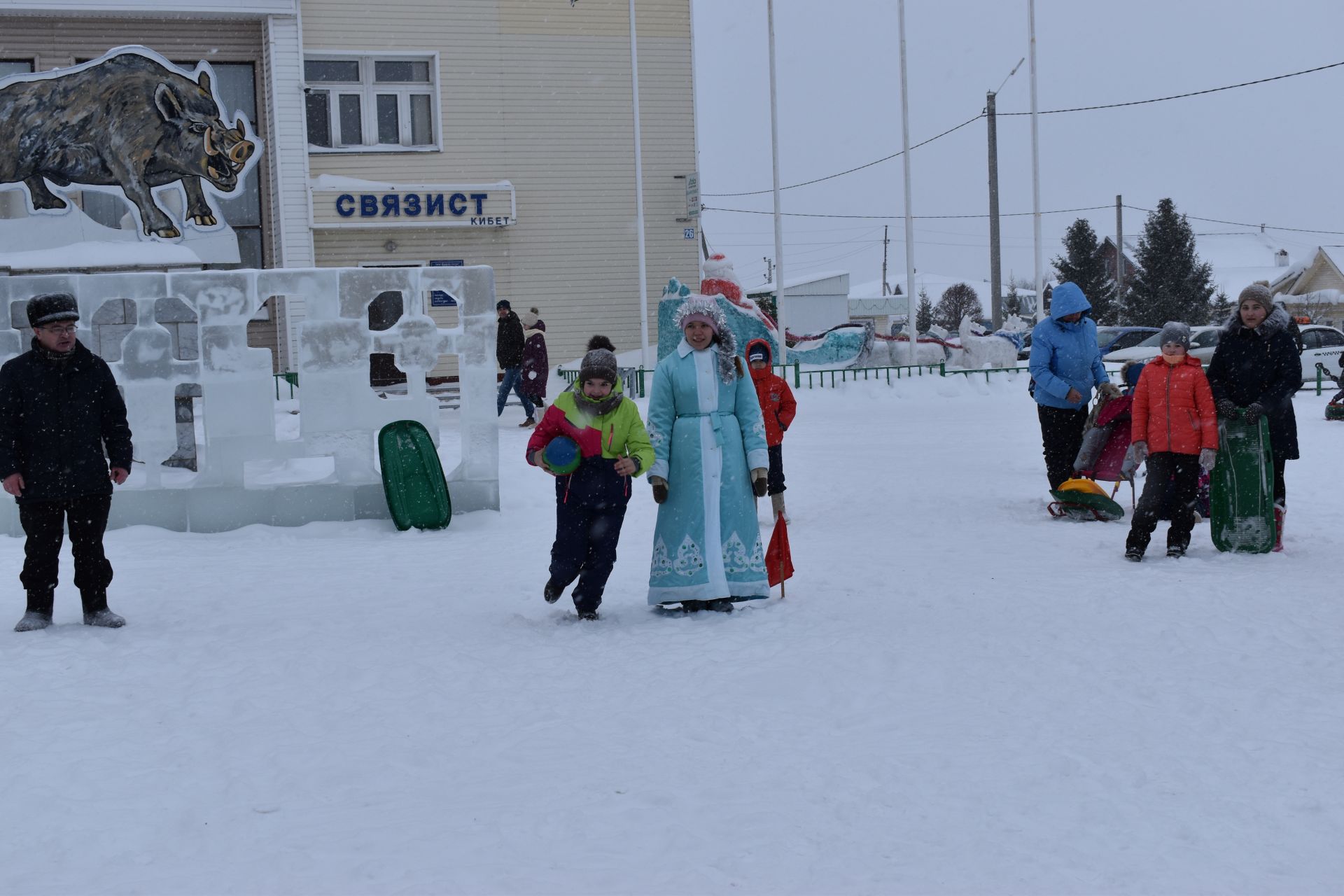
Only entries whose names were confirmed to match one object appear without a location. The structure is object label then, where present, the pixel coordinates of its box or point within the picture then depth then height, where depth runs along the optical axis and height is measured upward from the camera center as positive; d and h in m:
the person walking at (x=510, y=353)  18.11 +0.12
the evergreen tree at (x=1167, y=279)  50.53 +2.14
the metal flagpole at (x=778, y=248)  25.12 +1.79
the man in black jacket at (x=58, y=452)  6.82 -0.35
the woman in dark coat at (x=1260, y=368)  8.45 -0.17
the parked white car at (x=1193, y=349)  27.88 -0.14
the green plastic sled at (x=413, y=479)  10.19 -0.77
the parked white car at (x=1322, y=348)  28.44 -0.22
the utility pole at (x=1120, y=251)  57.94 +3.85
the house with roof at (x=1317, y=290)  54.44 +1.89
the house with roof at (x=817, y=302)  68.19 +2.31
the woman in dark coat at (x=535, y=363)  17.78 -0.01
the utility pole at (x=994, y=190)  33.91 +3.55
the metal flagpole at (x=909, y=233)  25.55 +2.02
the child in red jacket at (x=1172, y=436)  8.25 -0.52
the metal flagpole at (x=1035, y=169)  25.89 +3.11
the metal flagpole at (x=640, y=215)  24.81 +2.38
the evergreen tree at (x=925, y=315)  85.01 +2.14
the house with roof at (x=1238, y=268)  77.56 +3.95
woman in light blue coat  7.08 -0.54
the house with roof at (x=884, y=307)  78.38 +2.26
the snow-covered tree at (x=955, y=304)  101.50 +3.05
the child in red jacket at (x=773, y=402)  9.32 -0.31
